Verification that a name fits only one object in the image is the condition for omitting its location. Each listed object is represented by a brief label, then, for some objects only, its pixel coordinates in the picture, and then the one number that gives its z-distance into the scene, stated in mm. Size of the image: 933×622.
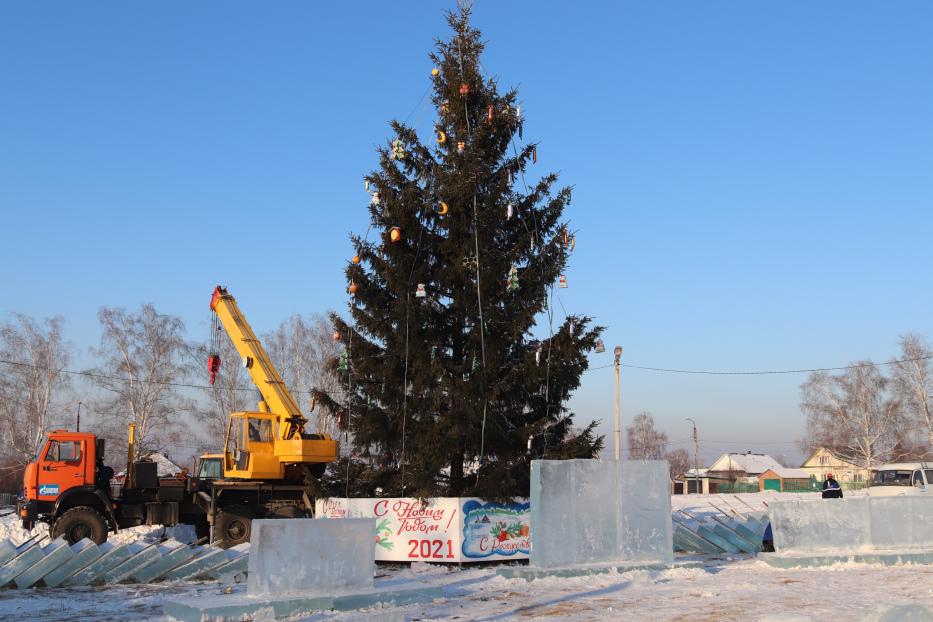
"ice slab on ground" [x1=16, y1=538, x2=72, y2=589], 15211
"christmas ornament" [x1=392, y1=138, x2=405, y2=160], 20453
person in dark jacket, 24531
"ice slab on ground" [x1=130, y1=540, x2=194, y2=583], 16016
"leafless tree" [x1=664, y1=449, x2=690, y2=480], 141350
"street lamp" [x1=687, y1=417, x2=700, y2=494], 67244
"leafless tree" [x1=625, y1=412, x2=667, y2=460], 131875
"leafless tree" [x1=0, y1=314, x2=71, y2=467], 46531
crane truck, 22281
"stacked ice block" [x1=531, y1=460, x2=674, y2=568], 14766
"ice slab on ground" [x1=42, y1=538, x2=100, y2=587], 15430
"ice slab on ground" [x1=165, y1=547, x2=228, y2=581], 16297
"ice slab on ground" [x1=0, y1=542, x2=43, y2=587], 15141
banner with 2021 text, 17750
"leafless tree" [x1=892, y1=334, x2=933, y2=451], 58344
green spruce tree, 19156
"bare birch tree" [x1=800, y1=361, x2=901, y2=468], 61656
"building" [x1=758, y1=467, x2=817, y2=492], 83625
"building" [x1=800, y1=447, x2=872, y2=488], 67069
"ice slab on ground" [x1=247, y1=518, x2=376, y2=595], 11867
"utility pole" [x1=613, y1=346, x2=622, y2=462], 29391
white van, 28047
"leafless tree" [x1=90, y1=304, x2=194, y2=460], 46500
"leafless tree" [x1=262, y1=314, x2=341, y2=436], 49938
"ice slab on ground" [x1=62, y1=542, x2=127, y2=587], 15657
